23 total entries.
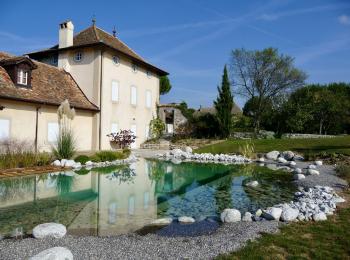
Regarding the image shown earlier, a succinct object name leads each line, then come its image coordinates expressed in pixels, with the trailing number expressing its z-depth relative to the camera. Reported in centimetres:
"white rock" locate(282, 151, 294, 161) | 1974
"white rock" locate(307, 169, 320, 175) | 1314
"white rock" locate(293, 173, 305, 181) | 1254
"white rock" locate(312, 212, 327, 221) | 629
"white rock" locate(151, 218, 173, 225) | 674
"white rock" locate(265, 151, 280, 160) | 2022
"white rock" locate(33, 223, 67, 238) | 535
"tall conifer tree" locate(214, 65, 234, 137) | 2864
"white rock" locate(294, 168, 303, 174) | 1438
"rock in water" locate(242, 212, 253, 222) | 663
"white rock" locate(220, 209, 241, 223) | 668
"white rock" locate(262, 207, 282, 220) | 647
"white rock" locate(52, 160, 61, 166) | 1398
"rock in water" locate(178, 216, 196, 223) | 686
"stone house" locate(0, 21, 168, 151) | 1669
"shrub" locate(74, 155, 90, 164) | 1510
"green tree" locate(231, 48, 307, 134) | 3888
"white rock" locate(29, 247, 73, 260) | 391
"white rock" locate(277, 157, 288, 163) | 1883
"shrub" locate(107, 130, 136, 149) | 2223
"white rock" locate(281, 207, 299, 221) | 636
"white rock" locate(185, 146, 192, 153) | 2248
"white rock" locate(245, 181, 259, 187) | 1143
